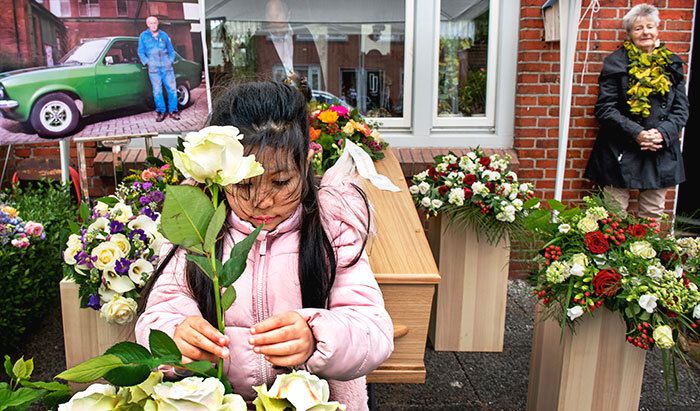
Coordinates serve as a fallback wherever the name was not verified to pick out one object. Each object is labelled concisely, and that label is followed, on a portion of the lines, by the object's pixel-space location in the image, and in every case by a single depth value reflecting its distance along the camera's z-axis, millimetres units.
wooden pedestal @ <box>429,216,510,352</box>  3412
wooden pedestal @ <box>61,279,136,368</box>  2111
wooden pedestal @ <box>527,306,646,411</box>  2180
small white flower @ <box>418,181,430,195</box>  3428
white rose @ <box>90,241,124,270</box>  1945
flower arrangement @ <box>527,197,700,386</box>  1994
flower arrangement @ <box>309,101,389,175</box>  2938
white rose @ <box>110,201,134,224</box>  2119
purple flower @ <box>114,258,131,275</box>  1958
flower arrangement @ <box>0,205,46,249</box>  2908
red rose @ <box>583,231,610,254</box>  2137
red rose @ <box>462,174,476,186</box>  3311
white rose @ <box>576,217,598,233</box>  2205
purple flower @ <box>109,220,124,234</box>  2066
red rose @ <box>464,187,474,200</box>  3268
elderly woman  4039
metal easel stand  2842
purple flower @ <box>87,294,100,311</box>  2014
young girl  1260
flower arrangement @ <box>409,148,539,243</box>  3234
